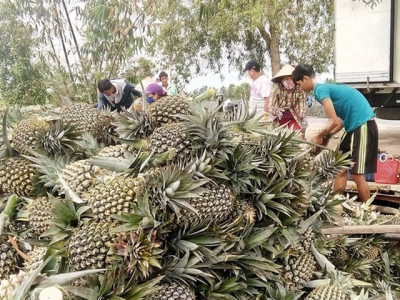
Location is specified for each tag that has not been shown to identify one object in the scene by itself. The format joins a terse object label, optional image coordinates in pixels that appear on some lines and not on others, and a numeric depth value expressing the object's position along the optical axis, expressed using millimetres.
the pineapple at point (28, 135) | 2027
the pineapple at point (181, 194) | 1597
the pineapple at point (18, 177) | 1977
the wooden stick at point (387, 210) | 3395
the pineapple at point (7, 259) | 1797
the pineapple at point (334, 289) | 1962
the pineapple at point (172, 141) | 1823
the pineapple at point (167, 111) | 2053
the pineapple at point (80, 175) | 1830
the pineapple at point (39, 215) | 1787
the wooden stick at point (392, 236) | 2629
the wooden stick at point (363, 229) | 2279
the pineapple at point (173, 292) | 1555
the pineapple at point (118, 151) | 1938
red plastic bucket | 4688
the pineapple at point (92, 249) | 1520
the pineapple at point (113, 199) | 1609
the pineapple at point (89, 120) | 2201
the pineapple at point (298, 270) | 1996
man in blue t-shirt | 4371
